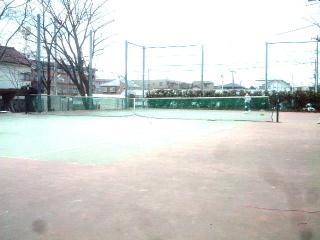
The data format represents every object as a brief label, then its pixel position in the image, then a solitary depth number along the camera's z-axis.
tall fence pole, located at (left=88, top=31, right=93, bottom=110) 32.59
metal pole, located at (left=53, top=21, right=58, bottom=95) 31.86
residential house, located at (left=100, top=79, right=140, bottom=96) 90.00
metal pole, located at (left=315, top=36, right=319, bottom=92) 34.58
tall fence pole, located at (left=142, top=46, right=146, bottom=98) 37.69
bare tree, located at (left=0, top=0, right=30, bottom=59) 25.27
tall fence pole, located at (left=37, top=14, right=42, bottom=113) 26.48
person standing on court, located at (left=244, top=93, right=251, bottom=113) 21.81
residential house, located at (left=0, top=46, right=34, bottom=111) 38.04
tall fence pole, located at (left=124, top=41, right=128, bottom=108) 34.75
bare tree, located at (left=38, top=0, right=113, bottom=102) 31.89
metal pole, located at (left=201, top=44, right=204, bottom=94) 37.73
